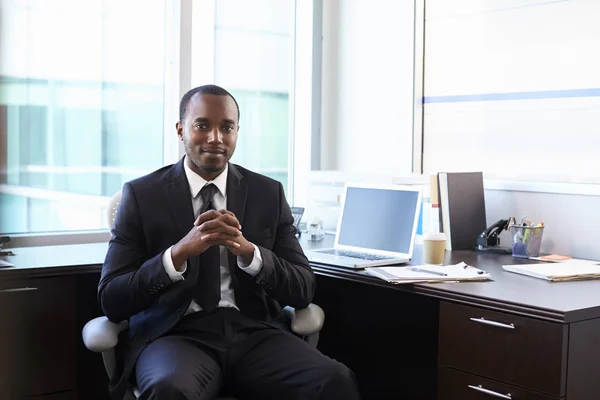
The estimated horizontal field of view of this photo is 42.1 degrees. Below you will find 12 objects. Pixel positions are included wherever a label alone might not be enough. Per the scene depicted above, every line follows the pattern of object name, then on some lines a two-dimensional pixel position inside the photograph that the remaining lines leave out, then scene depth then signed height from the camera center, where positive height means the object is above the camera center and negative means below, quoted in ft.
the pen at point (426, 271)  7.95 -1.03
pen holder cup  9.32 -0.80
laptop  8.99 -0.68
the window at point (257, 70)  12.13 +1.59
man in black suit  7.01 -1.07
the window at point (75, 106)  9.62 +0.77
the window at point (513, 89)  9.57 +1.13
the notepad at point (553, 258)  9.03 -0.98
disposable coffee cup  8.66 -0.84
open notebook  7.70 -1.04
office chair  7.06 -1.55
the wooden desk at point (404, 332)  6.57 -1.61
